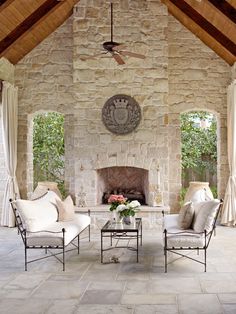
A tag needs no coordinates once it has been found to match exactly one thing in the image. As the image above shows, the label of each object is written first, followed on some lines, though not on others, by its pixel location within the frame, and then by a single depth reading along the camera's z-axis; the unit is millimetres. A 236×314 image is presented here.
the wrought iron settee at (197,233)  5016
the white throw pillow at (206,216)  5051
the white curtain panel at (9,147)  8391
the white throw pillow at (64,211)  6223
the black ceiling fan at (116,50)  5895
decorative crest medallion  8266
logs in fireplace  8570
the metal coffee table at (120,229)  5477
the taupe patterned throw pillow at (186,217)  5324
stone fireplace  8281
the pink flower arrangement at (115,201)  6086
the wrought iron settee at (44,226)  5094
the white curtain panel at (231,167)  8258
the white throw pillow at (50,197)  6219
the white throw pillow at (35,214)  5246
